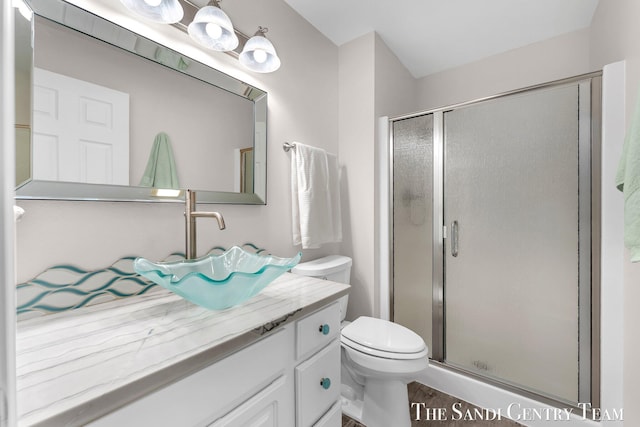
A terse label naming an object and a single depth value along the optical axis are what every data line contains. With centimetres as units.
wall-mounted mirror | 77
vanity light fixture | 95
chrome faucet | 96
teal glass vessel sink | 72
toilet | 127
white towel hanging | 159
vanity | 47
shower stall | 139
